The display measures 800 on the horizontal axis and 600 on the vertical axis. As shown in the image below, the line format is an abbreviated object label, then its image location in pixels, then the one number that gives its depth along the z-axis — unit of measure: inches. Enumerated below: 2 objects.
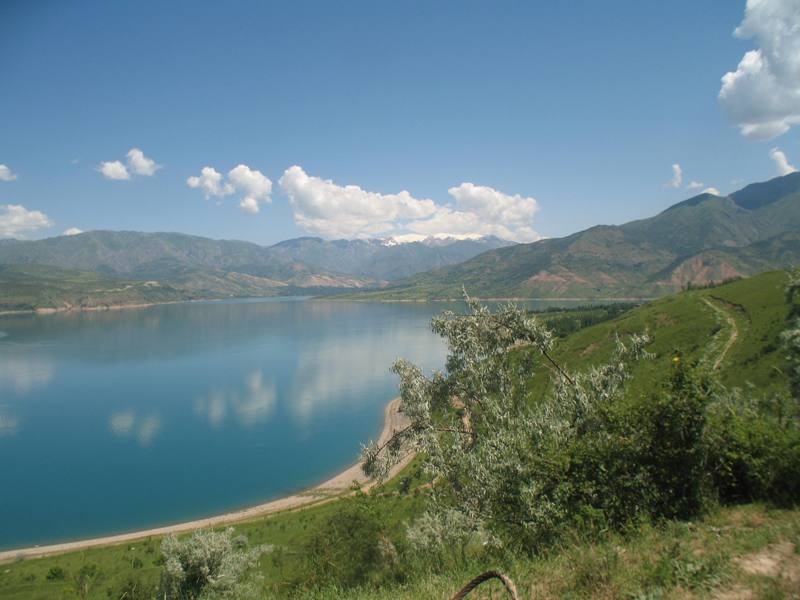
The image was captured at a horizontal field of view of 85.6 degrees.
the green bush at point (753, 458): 363.3
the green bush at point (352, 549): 601.3
